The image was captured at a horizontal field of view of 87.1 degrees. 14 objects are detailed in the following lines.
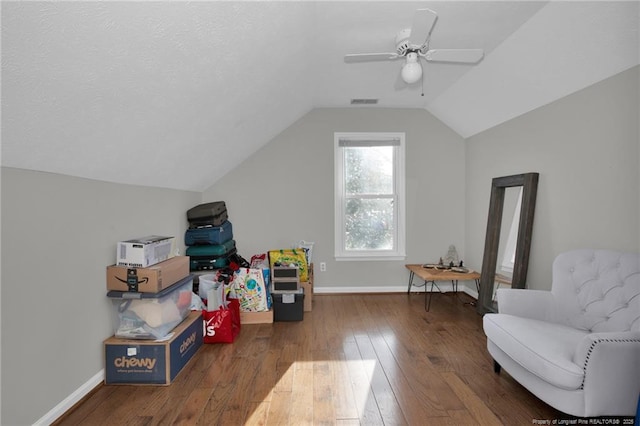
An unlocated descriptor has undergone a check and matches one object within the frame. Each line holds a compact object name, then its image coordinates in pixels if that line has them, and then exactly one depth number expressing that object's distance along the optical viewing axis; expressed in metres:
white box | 2.33
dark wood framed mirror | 3.11
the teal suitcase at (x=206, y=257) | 3.67
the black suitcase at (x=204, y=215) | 3.75
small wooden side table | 3.69
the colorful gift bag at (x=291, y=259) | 3.72
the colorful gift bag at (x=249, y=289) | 3.42
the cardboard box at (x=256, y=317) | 3.43
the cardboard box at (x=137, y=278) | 2.26
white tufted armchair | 1.65
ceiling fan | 2.22
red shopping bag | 2.91
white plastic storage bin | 2.27
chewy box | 2.26
